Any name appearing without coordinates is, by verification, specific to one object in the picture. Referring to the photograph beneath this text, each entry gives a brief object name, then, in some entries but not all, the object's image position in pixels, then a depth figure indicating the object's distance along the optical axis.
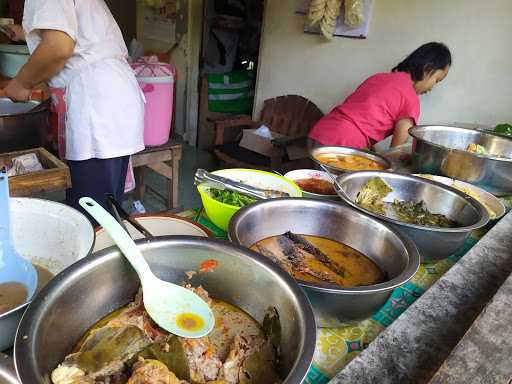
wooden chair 4.32
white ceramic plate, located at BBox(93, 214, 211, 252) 1.31
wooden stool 3.25
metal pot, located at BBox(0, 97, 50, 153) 2.04
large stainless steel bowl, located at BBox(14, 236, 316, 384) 0.67
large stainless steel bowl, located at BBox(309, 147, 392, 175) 2.07
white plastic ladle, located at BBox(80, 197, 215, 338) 0.86
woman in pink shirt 2.89
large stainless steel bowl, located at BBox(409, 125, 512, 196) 1.84
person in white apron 1.98
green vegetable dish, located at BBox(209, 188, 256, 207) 1.41
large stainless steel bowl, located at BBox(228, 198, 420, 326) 0.92
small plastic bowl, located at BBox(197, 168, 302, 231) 1.37
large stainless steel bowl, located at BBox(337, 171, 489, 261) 1.24
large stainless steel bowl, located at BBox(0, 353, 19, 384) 0.67
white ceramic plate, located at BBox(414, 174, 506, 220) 1.67
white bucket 1.09
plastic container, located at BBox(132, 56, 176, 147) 3.08
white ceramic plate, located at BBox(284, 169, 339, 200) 1.76
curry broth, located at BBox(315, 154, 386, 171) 2.01
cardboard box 4.28
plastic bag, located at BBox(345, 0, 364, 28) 3.70
